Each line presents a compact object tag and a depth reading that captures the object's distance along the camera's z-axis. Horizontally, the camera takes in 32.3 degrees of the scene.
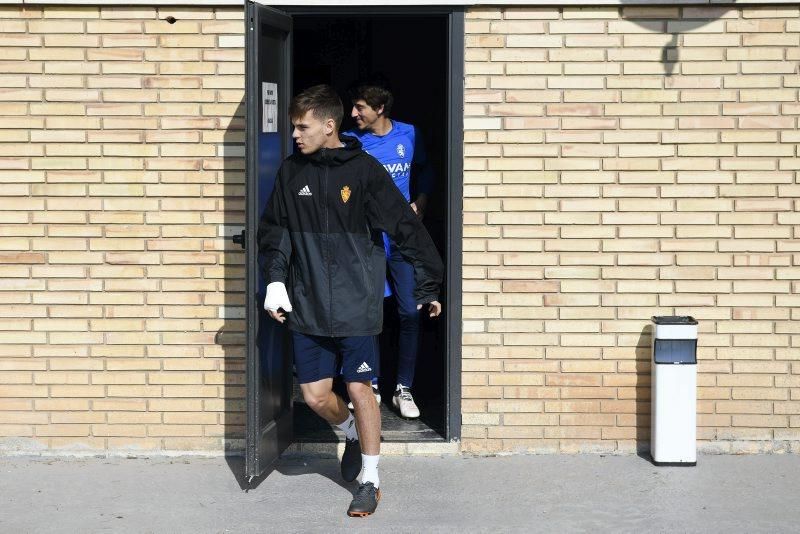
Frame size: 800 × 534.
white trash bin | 7.35
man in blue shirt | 8.21
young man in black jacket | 6.71
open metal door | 6.79
